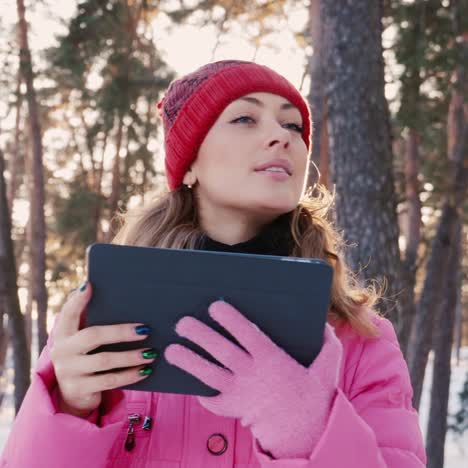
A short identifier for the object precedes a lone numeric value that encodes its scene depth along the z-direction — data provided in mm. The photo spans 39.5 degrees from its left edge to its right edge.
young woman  1394
